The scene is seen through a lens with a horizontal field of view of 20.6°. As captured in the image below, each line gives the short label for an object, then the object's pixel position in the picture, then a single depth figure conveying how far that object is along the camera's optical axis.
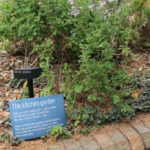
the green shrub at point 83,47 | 3.02
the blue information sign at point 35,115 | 2.91
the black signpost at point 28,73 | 2.95
